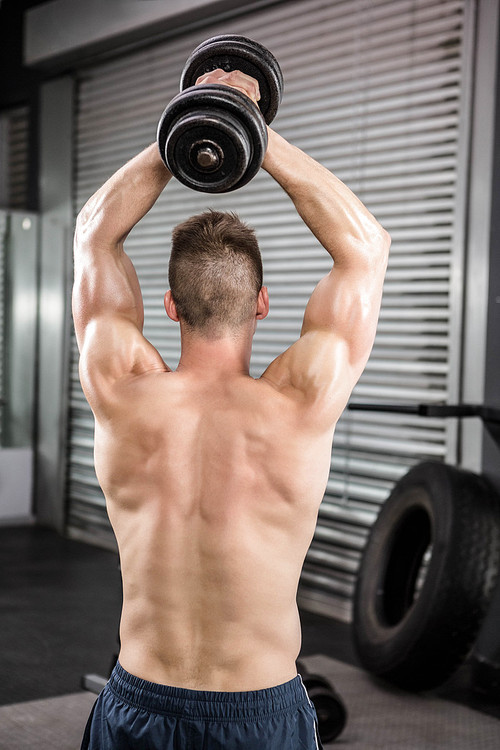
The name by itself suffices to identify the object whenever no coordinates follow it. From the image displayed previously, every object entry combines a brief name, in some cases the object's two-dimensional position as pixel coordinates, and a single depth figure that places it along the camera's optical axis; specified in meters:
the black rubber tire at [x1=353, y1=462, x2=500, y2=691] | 3.02
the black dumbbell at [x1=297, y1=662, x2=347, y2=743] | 2.60
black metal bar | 3.33
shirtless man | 1.37
